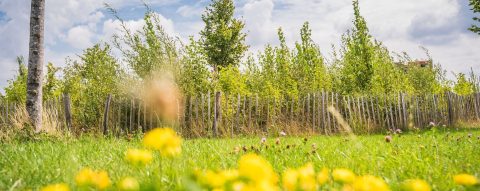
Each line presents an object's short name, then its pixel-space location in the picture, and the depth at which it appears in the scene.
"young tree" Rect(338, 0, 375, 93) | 15.14
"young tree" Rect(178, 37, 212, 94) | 11.87
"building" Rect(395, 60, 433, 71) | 20.70
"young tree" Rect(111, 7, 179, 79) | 11.62
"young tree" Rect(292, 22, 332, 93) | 15.62
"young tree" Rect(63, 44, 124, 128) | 11.34
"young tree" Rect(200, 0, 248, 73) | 26.62
